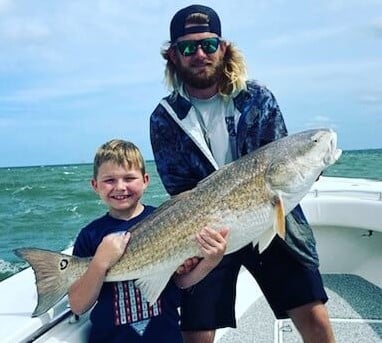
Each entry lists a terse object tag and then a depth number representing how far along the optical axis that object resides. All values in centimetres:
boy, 227
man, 271
